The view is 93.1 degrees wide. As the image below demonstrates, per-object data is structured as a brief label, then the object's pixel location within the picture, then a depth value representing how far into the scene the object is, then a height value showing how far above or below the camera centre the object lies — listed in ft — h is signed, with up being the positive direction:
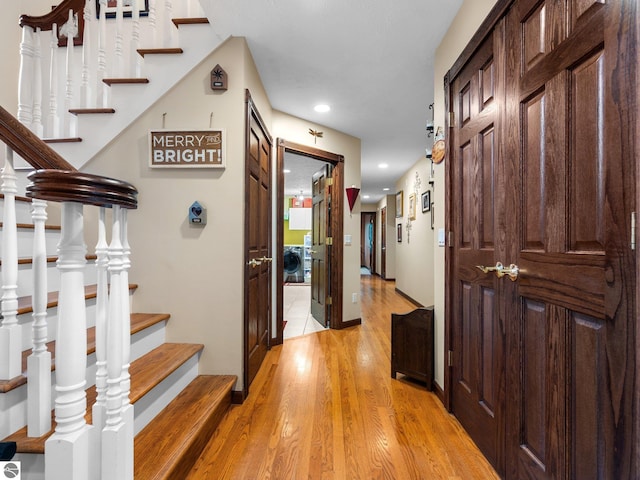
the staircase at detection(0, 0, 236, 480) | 2.63 -0.86
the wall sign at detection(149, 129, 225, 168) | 6.55 +1.99
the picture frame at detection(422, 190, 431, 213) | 15.12 +1.92
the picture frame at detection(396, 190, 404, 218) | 21.95 +2.68
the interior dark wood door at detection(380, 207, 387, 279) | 28.12 -0.31
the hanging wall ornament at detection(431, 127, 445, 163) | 6.72 +2.06
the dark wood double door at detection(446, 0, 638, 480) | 2.56 -0.03
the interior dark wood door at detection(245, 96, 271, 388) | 6.91 -0.15
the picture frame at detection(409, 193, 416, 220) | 18.02 +1.98
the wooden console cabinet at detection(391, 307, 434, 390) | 7.18 -2.63
